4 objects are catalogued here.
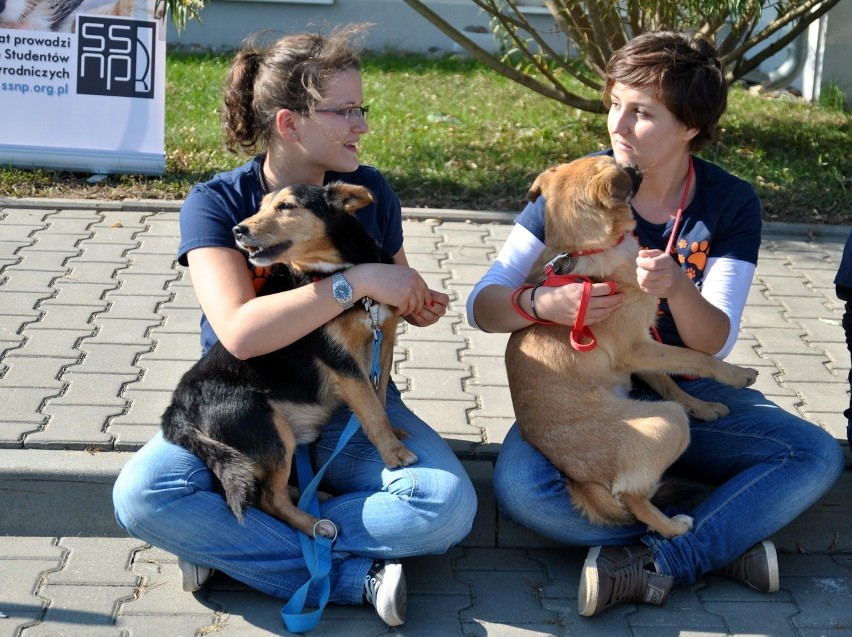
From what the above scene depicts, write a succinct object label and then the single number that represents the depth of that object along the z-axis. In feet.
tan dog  11.64
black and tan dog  11.30
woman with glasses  11.10
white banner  26.27
